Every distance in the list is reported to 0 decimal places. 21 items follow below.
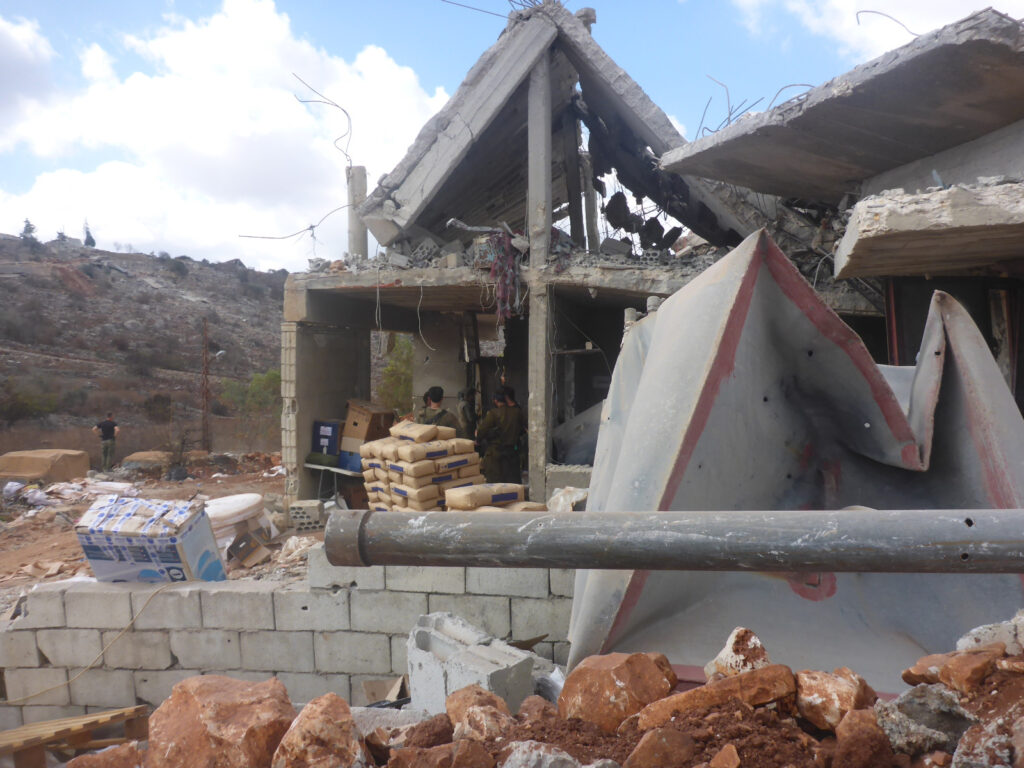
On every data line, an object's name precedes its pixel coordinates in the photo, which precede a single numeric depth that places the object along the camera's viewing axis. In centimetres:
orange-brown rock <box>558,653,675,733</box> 169
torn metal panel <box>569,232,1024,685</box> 229
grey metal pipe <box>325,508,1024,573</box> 102
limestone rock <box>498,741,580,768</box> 137
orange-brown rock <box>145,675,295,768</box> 173
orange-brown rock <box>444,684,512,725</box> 182
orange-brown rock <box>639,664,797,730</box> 154
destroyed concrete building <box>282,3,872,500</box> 742
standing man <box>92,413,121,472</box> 1403
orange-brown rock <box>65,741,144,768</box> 179
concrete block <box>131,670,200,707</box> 492
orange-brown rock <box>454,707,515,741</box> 165
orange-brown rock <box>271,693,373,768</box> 158
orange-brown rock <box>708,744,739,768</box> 131
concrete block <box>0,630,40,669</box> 503
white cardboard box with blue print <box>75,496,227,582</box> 472
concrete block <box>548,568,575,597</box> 440
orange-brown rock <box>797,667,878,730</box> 150
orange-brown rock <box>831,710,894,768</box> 132
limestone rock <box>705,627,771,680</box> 172
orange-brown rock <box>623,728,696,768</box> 138
